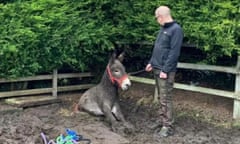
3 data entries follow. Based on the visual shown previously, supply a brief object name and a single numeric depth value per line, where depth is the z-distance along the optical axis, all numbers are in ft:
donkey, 20.18
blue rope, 16.48
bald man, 18.02
